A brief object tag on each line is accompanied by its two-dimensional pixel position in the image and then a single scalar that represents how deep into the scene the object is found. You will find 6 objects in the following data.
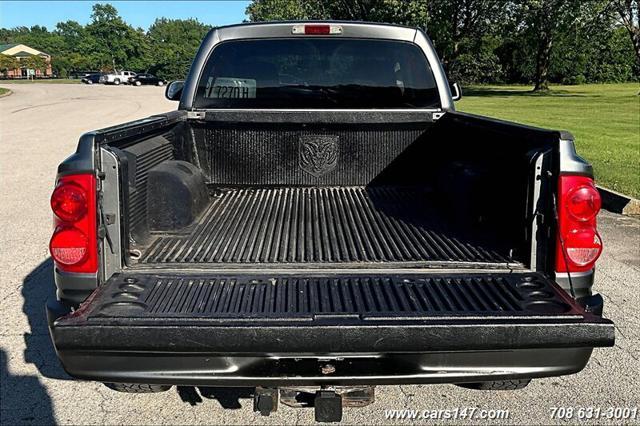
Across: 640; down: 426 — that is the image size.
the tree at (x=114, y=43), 103.12
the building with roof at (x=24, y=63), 92.55
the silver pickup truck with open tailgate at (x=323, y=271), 2.26
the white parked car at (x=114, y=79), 71.88
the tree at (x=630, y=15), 31.25
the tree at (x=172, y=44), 83.31
